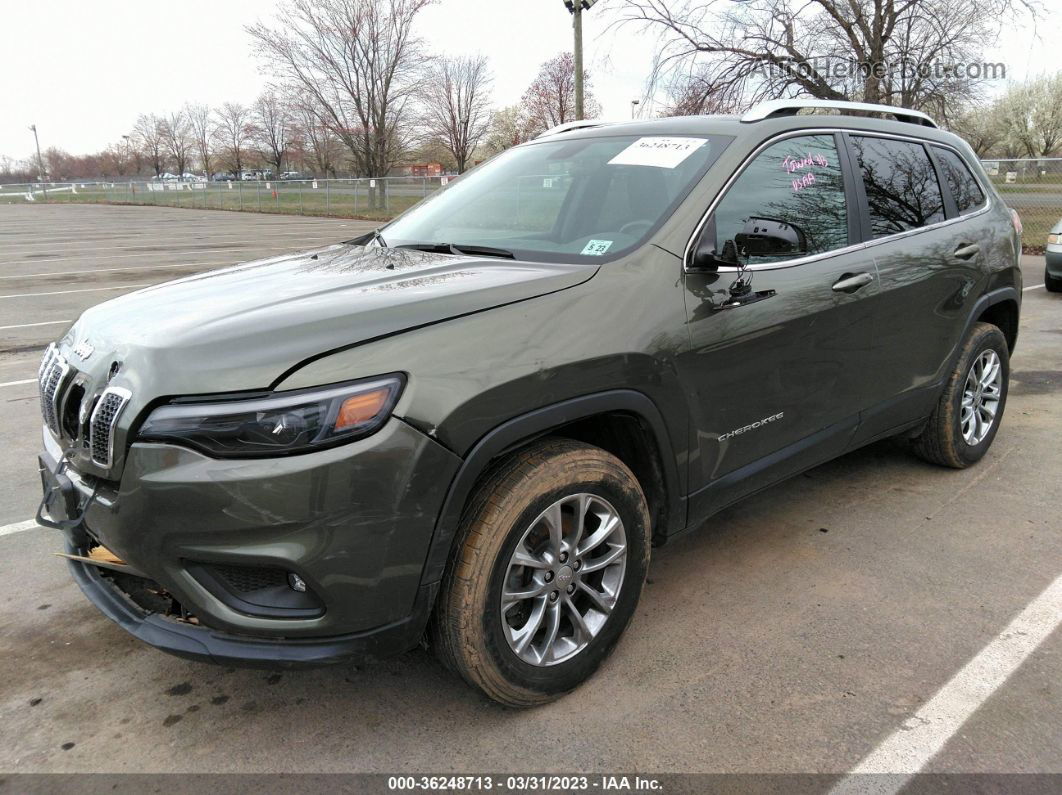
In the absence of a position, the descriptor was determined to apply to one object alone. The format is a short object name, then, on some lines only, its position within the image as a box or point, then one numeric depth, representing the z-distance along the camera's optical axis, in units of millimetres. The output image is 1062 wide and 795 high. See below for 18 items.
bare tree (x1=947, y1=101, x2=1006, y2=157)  22031
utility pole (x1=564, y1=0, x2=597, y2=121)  15523
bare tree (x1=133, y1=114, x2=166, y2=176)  83500
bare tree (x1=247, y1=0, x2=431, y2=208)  38438
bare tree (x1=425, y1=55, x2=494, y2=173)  52875
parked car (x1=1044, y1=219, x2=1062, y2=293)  10594
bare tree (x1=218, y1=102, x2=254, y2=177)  73812
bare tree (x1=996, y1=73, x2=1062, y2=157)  46312
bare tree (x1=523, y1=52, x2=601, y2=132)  54125
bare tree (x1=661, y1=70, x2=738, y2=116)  21922
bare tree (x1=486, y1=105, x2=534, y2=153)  60956
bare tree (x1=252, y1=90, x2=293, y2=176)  55969
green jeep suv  1951
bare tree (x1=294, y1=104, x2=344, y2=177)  41031
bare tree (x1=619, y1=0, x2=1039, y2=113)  20984
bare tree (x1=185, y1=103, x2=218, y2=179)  80725
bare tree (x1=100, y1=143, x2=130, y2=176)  94312
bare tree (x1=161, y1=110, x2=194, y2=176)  83188
